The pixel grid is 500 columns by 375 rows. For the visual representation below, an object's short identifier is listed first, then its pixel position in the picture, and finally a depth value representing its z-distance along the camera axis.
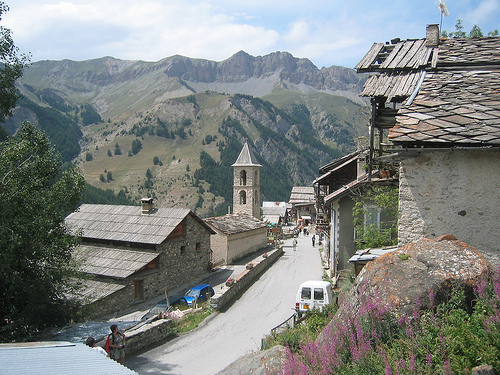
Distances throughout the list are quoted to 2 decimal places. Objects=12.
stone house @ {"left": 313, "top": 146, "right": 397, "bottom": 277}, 15.30
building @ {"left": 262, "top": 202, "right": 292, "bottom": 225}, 63.78
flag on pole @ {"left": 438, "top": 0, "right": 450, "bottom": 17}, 11.18
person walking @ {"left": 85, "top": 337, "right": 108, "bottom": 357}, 9.52
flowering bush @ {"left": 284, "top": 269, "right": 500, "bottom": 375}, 4.70
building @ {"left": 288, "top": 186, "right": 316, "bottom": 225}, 70.91
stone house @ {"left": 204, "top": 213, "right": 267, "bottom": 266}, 29.80
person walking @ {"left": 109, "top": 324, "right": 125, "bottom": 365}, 9.39
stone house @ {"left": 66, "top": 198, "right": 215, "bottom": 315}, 20.27
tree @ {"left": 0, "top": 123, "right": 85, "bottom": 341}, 11.76
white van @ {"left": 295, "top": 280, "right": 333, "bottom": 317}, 14.05
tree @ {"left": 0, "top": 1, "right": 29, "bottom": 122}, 13.11
